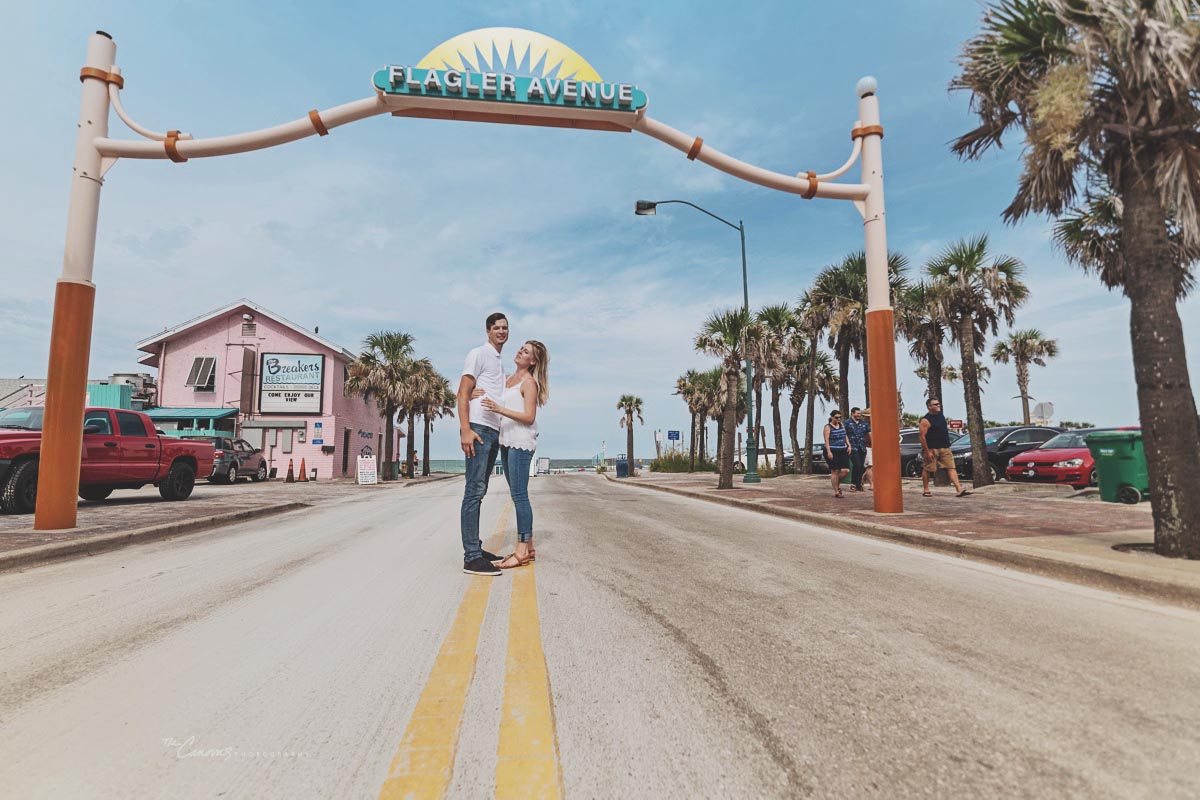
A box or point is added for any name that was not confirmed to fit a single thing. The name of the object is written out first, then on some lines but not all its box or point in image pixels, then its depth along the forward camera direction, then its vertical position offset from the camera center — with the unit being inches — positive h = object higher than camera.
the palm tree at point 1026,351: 1894.7 +337.8
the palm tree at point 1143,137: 203.0 +124.7
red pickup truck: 371.6 +1.8
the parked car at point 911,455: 809.5 +1.8
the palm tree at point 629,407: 2466.8 +216.7
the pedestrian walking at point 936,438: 490.6 +15.4
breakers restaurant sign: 1461.6 +187.3
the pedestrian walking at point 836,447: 499.5 +8.3
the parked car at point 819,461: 1047.4 -8.3
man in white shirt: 184.5 +7.3
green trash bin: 372.5 -5.6
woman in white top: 189.3 +10.1
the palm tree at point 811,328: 1042.1 +234.3
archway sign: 287.0 +177.5
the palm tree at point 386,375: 1451.8 +206.5
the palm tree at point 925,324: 756.6 +178.0
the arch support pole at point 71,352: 282.5 +52.3
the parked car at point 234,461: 930.7 -1.8
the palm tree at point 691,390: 2182.6 +253.4
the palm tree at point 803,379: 1334.9 +212.7
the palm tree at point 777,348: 1202.0 +237.9
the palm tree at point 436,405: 1807.3 +177.8
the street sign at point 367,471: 1111.0 -22.4
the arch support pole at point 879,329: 343.9 +75.1
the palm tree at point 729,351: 729.0 +163.5
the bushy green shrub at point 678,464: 1812.7 -21.2
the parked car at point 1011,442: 680.4 +15.9
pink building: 1425.9 +193.7
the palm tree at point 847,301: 924.6 +250.6
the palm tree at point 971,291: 712.4 +200.2
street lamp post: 823.9 +46.6
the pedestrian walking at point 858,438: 525.0 +16.5
